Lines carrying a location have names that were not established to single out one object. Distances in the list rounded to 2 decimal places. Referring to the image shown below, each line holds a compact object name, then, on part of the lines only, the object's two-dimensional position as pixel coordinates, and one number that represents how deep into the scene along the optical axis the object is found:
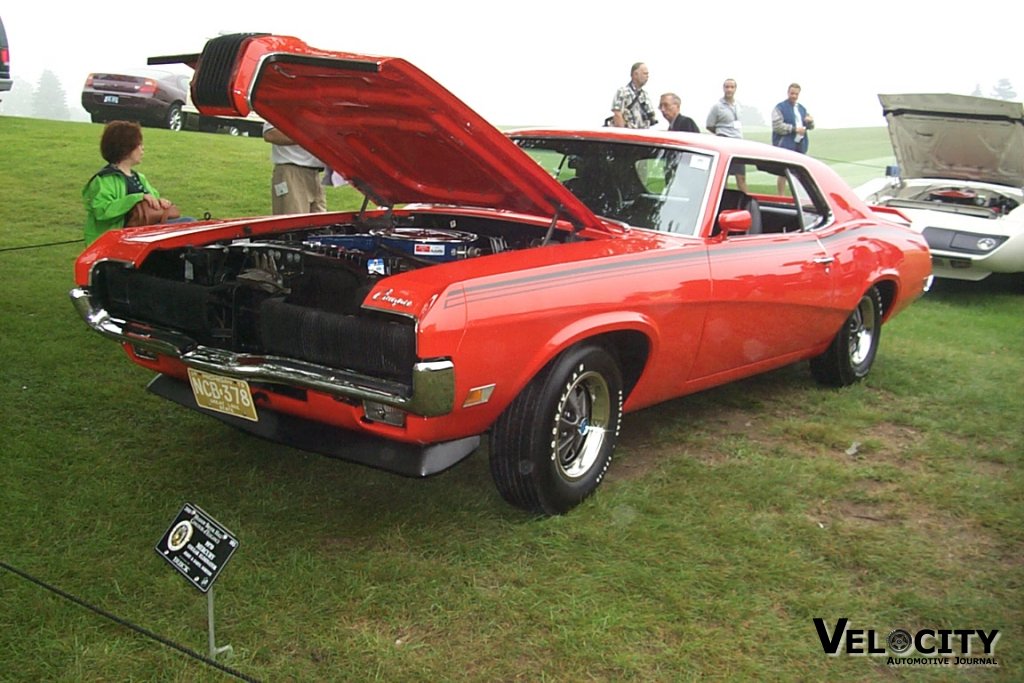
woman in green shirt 5.29
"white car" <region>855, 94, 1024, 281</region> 8.22
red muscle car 3.18
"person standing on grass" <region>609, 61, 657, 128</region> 9.42
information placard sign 2.56
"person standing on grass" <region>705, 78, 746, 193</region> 11.05
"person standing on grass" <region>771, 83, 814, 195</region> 12.61
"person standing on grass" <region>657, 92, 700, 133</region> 9.55
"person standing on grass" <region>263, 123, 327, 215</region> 6.65
